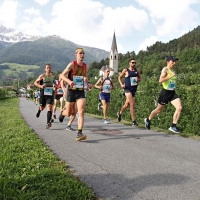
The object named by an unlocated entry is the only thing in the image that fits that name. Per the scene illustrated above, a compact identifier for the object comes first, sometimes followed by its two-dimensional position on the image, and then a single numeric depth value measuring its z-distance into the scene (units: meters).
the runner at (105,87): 10.59
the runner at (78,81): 6.35
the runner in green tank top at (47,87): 8.93
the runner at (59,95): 12.53
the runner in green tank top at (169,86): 7.29
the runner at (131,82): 8.95
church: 159.25
